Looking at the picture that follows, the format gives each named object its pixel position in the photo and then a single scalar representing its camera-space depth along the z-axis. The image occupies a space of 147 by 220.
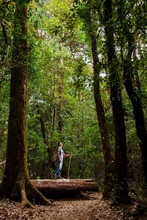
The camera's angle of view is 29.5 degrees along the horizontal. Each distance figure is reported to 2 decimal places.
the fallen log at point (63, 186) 12.41
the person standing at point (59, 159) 15.25
